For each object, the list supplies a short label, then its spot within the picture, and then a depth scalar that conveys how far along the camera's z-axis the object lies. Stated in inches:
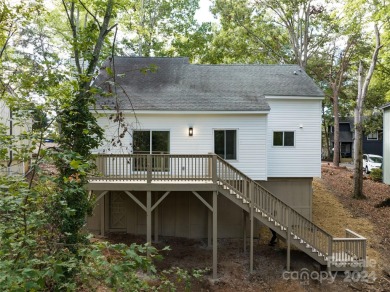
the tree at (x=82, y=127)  274.2
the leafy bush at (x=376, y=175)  869.6
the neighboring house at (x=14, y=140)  174.0
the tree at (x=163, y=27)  1002.1
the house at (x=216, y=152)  434.9
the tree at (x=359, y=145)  685.9
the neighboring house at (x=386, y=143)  666.8
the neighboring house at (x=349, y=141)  1487.5
